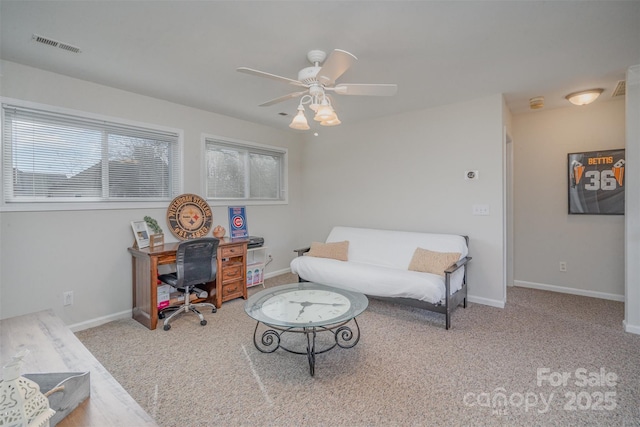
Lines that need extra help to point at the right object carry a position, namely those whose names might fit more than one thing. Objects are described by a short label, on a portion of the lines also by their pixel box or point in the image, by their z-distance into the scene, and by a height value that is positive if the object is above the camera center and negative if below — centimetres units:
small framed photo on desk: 312 -19
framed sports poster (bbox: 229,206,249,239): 414 -13
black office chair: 293 -59
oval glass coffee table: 210 -77
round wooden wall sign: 352 -3
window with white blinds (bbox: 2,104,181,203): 258 +58
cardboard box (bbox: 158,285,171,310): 314 -89
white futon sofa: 287 -63
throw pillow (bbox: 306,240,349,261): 385 -50
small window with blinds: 405 +65
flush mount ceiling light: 317 +126
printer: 404 -40
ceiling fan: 195 +93
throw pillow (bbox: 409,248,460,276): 306 -53
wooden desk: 288 -69
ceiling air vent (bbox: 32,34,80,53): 212 +131
